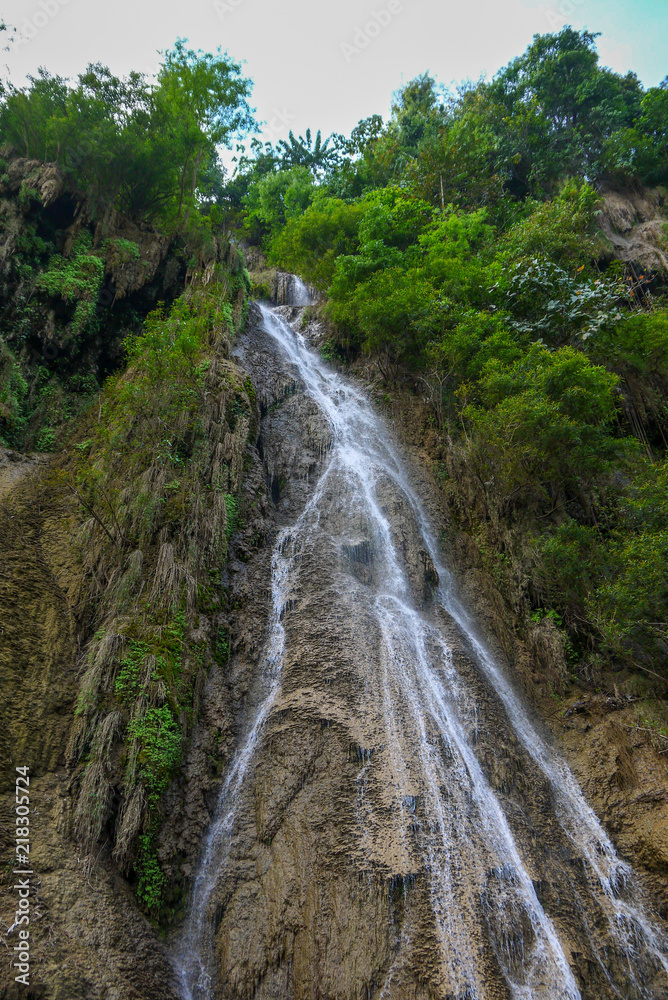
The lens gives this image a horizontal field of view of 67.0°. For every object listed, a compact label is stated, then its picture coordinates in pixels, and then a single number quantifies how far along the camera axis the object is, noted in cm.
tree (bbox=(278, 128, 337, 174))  3503
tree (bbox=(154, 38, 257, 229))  1677
